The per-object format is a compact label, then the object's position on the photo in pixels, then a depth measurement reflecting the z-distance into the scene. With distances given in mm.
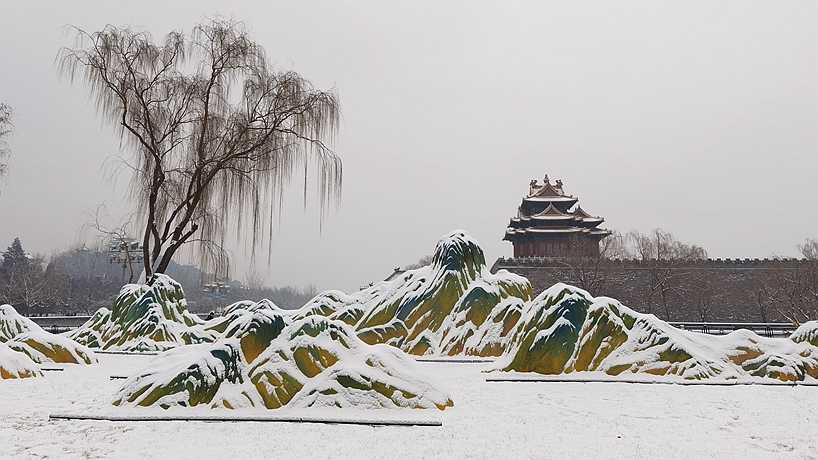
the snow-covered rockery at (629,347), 8047
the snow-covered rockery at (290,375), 5625
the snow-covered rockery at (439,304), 11359
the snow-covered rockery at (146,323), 11914
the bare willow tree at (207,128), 13680
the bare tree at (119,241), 16159
